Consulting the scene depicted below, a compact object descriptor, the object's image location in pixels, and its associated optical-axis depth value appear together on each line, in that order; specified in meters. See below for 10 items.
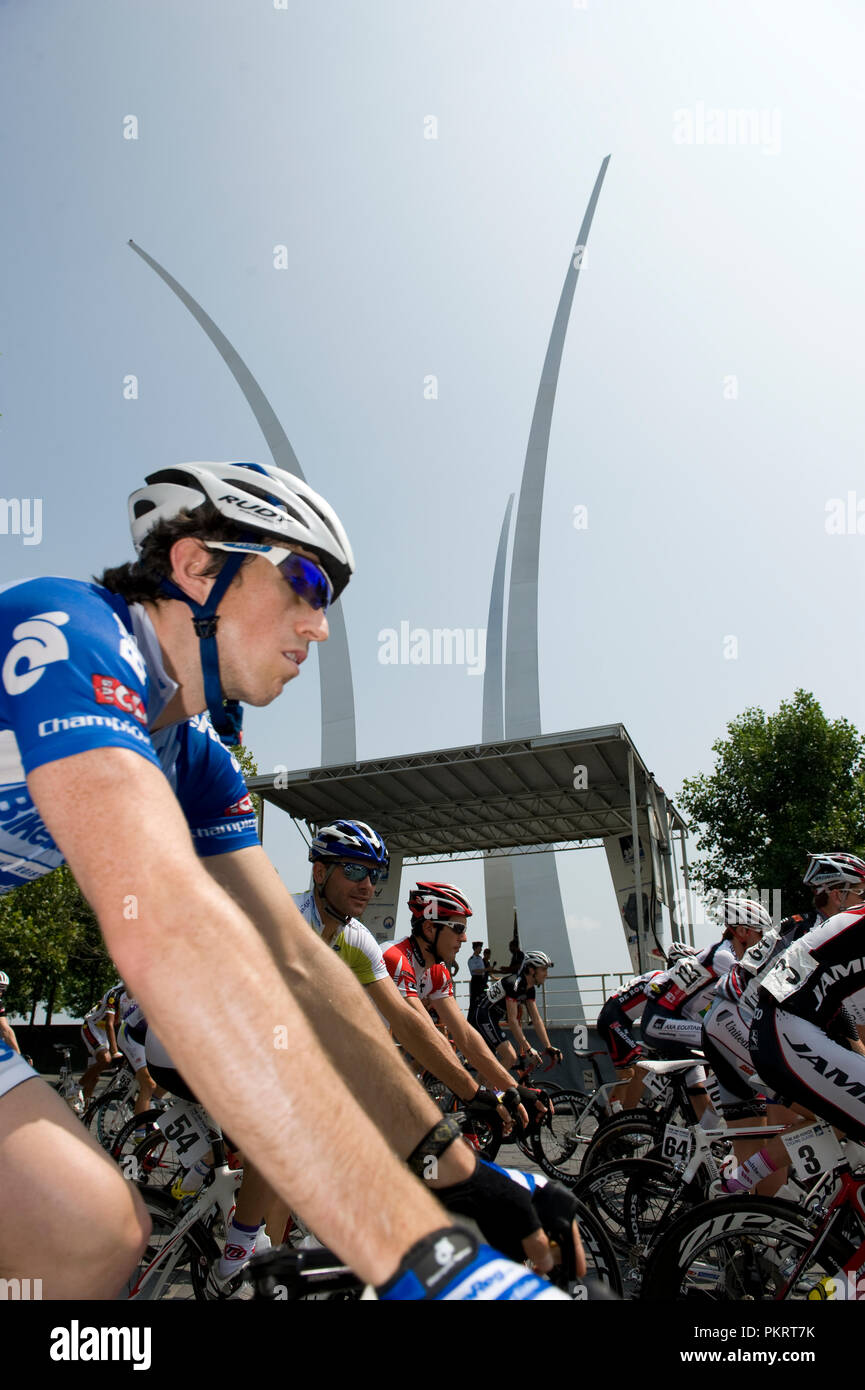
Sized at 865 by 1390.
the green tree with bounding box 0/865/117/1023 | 31.12
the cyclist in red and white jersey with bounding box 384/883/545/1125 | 6.09
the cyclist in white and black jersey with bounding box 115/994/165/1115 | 6.45
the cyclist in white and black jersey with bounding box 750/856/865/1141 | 3.77
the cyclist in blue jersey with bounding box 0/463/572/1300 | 0.91
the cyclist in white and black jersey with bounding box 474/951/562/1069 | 11.16
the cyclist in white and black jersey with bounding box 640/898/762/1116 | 7.36
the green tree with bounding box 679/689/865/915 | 31.27
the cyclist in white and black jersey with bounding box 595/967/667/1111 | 8.58
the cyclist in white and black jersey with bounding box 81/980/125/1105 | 10.59
